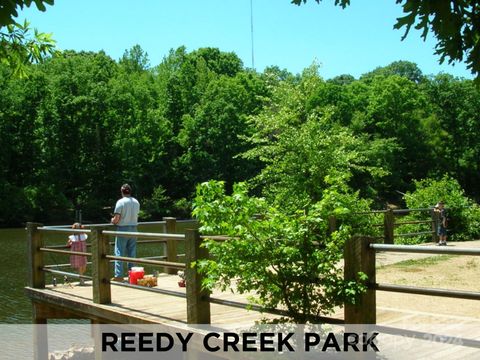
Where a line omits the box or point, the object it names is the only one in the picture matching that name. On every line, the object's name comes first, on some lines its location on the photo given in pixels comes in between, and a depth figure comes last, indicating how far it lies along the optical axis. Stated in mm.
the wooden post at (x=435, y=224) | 19650
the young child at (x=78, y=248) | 10438
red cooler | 9391
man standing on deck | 9969
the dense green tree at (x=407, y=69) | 115938
